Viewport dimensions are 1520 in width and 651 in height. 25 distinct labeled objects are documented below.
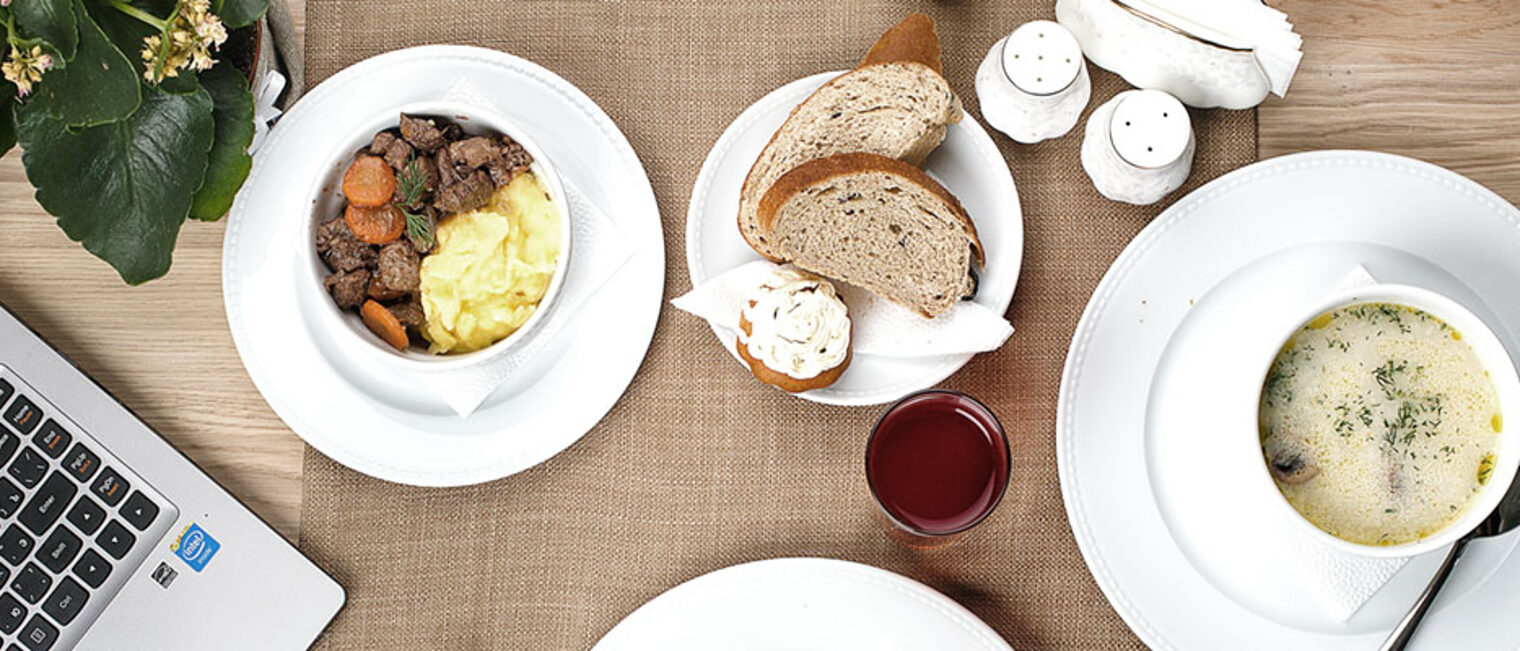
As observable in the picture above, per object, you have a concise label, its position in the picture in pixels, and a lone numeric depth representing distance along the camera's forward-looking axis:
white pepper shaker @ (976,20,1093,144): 1.23
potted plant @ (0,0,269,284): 0.98
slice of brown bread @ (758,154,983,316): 1.23
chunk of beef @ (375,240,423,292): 1.23
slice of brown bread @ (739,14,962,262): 1.23
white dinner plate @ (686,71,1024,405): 1.27
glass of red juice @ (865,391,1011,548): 1.28
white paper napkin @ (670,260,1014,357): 1.24
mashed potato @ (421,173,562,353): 1.22
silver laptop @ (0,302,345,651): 1.27
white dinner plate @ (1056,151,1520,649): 1.18
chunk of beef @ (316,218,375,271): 1.23
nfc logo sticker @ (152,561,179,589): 1.31
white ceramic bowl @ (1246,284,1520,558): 1.02
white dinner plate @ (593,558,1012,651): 1.23
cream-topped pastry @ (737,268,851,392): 1.21
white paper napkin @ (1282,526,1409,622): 1.17
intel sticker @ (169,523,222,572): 1.32
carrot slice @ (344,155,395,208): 1.21
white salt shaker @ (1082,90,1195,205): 1.22
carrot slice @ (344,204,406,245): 1.22
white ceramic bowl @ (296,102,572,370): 1.20
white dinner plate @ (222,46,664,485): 1.30
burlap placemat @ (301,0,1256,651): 1.33
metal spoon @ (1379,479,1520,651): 1.15
